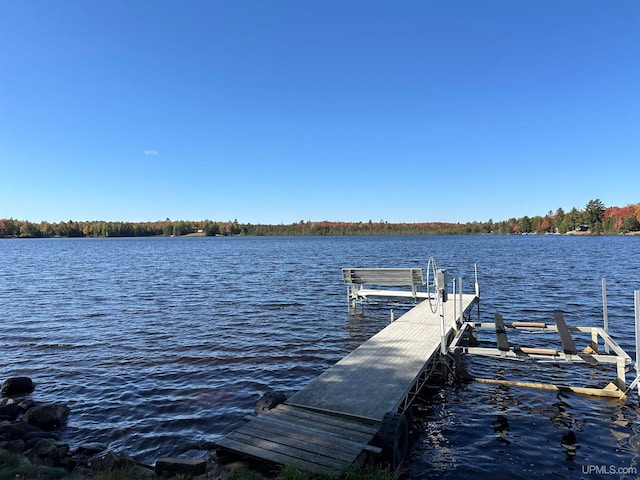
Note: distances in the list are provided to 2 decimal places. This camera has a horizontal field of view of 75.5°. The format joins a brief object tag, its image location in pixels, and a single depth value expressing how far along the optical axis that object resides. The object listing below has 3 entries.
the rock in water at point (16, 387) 10.08
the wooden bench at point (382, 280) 17.42
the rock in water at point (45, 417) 8.20
